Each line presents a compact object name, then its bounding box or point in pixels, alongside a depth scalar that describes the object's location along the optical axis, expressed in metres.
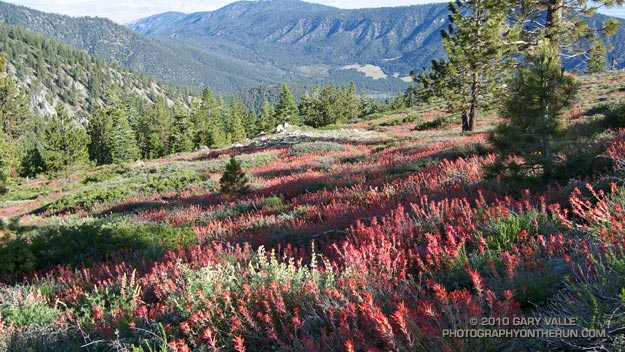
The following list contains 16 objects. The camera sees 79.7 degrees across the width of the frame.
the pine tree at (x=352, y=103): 93.69
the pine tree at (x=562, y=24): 12.27
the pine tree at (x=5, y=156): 35.00
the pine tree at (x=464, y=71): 22.06
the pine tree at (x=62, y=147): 54.00
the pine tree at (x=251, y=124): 89.04
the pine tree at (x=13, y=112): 57.42
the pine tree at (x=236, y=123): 79.94
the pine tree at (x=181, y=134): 72.69
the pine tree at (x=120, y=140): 63.72
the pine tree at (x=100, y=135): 67.25
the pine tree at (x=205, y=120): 76.38
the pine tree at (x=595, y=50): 12.37
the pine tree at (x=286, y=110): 81.75
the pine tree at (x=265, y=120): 84.69
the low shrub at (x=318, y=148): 21.23
